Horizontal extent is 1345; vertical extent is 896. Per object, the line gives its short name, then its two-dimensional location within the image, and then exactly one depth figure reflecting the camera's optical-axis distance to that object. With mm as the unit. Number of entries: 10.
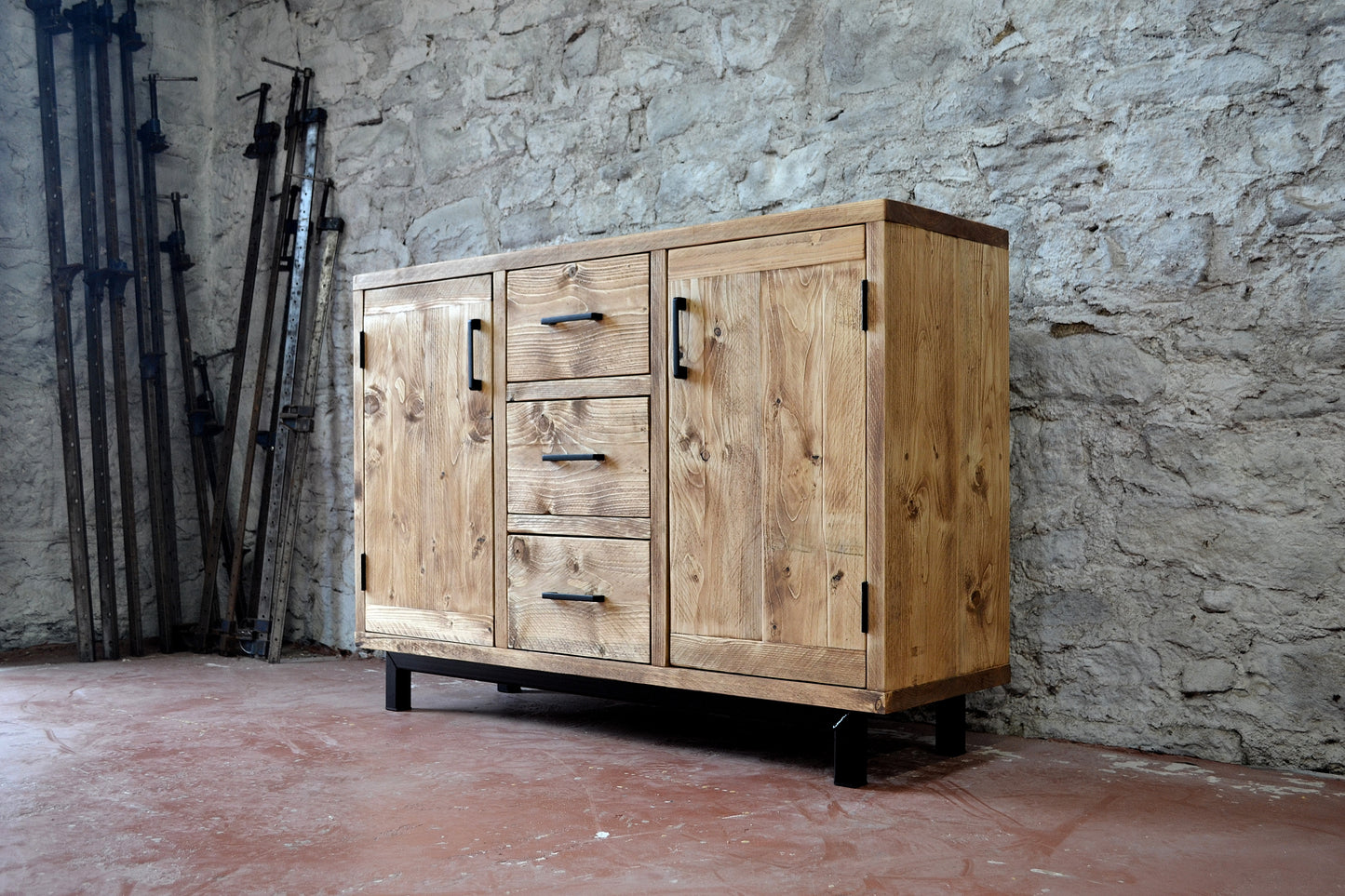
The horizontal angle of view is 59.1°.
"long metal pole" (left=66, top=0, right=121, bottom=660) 4445
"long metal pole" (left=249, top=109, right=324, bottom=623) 4484
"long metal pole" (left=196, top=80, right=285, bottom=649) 4621
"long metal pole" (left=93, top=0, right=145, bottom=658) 4480
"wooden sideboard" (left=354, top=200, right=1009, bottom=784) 2500
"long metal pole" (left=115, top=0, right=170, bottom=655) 4625
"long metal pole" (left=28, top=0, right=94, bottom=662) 4355
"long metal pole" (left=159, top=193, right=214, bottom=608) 4766
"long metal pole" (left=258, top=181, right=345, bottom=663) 4449
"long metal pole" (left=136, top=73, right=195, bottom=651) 4656
